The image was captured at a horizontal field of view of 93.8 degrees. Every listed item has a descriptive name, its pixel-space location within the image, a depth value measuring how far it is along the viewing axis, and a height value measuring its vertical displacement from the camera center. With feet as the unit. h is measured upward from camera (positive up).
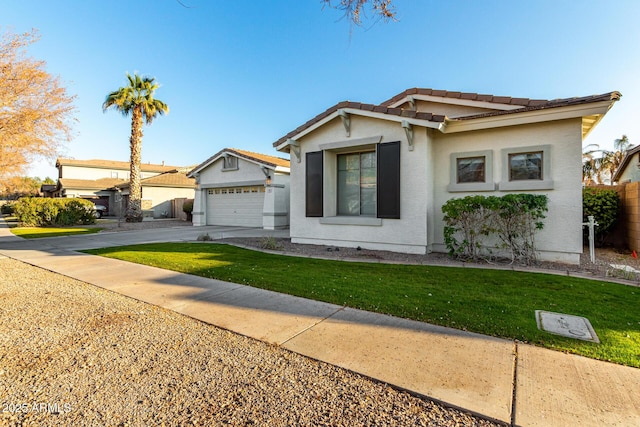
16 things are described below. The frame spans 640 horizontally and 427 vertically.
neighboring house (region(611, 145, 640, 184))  49.98 +9.01
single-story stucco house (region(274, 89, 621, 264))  23.41 +4.60
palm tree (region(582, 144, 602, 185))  104.18 +16.25
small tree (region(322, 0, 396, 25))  13.24 +9.19
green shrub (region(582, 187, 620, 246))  28.68 +0.58
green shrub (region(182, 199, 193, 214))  74.43 +1.47
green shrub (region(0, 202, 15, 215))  108.55 +1.09
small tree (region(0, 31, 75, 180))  23.47 +9.30
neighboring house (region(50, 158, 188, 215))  110.52 +15.69
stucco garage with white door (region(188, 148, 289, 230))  53.11 +4.42
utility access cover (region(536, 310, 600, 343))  11.05 -4.47
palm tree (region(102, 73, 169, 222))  66.33 +23.59
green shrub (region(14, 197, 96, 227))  60.90 +0.38
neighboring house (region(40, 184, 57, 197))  142.45 +11.15
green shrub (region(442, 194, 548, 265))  22.72 -0.90
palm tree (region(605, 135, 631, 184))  101.96 +20.82
